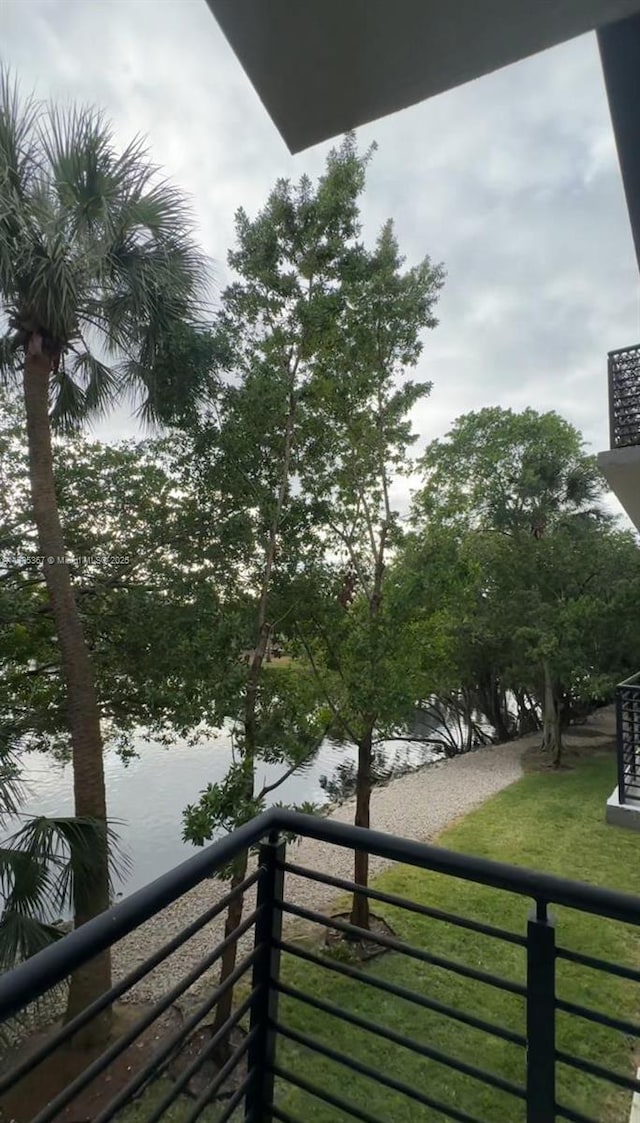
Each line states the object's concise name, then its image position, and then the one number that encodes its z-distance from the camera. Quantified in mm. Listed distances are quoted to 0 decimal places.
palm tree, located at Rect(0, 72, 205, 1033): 3861
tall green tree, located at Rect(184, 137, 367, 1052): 4031
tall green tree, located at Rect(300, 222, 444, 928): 4379
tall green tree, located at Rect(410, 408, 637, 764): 8992
